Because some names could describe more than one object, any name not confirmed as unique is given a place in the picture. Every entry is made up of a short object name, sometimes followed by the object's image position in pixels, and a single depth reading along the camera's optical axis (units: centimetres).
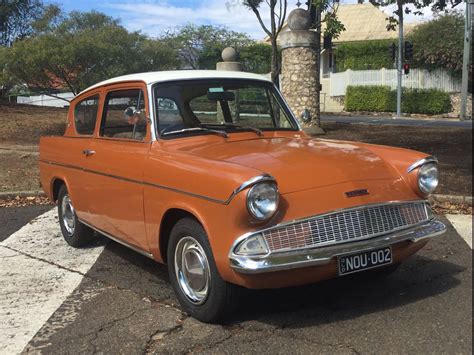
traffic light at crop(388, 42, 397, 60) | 2980
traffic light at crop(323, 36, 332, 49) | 1770
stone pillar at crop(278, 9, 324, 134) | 1412
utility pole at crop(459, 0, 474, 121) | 2772
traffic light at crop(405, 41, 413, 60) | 2837
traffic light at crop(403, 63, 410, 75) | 3095
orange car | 344
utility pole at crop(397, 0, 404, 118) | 2784
